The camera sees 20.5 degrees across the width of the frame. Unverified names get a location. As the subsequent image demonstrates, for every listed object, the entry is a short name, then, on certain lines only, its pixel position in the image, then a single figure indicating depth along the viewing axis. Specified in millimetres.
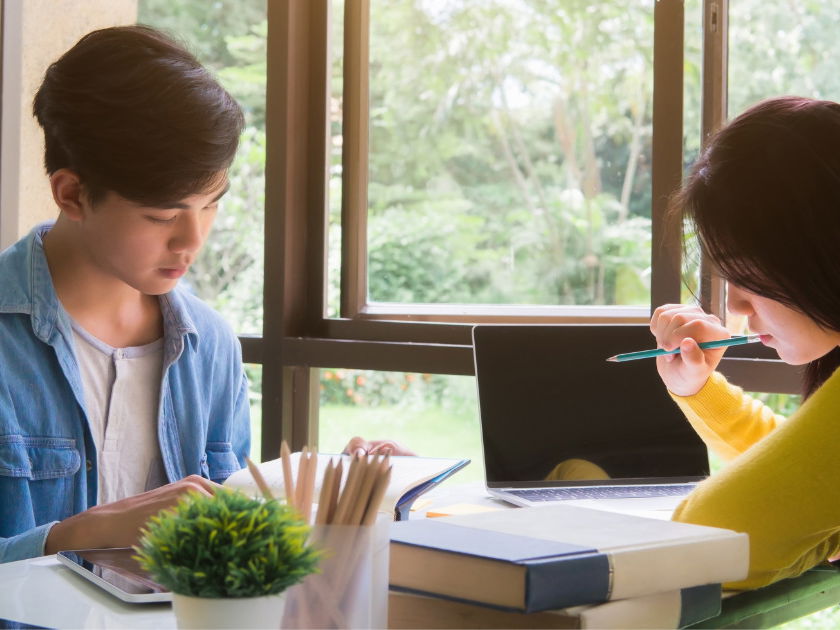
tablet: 2408
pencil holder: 2250
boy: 2769
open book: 2589
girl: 2444
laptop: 2884
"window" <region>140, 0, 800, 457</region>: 3336
